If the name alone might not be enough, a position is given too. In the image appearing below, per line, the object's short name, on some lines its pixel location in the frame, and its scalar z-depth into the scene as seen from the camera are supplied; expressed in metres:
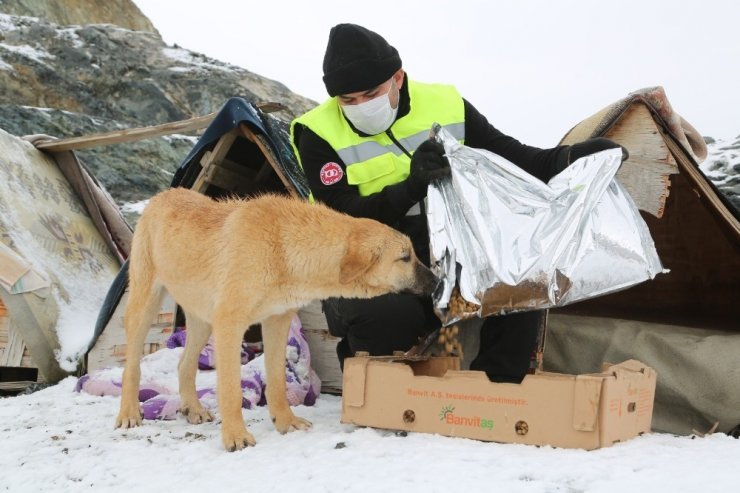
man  3.31
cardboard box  2.65
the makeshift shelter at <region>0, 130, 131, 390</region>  5.25
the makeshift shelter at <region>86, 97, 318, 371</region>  4.93
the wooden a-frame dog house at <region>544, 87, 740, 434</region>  3.83
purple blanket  4.04
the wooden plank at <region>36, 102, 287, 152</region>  5.76
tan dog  3.14
